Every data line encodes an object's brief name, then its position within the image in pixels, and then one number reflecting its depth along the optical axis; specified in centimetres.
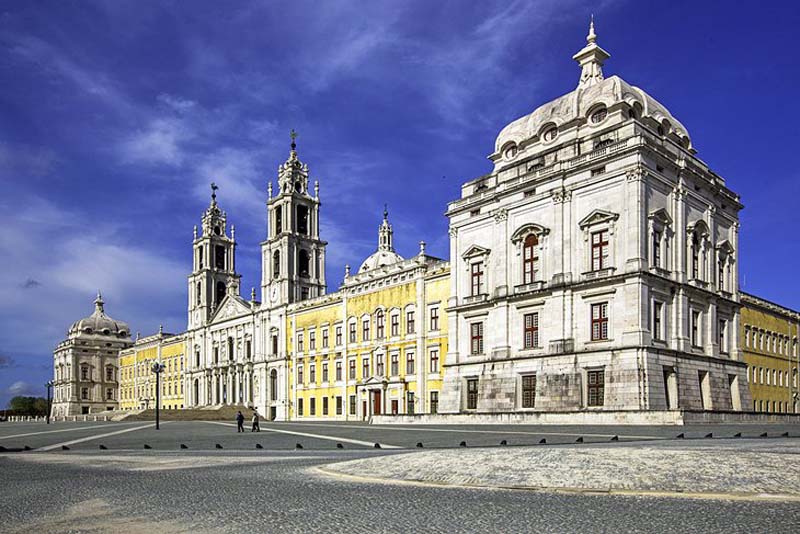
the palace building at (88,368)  12038
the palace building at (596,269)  3791
